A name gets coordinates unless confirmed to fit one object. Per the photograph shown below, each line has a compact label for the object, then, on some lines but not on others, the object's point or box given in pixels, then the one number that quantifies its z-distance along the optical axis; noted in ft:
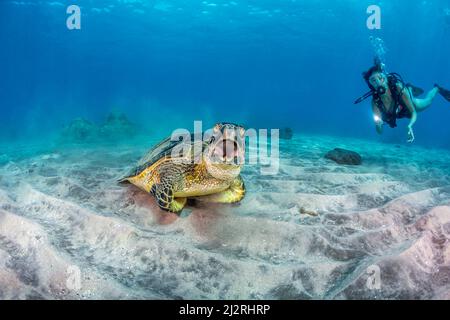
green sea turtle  11.34
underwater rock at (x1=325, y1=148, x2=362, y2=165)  23.52
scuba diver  25.62
